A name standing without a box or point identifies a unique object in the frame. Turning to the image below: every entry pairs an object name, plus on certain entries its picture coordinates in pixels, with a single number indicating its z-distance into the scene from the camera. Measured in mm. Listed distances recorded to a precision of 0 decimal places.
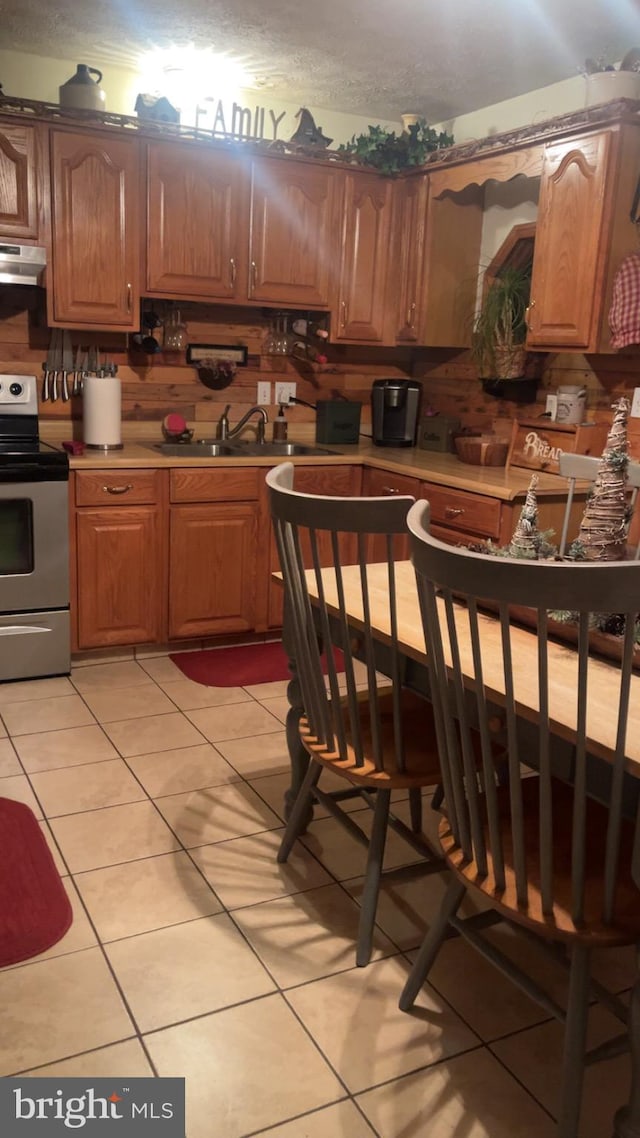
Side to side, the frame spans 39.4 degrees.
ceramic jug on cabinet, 3600
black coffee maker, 4355
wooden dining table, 1382
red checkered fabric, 3168
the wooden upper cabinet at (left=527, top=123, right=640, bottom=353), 3195
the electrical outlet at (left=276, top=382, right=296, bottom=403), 4484
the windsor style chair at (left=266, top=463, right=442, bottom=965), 1749
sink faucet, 4336
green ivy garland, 4098
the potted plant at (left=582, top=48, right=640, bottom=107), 3168
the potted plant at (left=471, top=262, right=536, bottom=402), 3857
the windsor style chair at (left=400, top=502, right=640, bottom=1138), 1246
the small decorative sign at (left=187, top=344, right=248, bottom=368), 4254
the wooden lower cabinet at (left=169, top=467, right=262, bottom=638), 3764
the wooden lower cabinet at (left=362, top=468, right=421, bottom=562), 3806
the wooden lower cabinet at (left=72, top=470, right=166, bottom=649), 3596
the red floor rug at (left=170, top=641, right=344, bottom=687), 3668
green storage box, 4453
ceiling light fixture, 3725
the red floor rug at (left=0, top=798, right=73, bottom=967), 2033
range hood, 3410
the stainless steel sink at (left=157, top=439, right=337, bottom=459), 4152
